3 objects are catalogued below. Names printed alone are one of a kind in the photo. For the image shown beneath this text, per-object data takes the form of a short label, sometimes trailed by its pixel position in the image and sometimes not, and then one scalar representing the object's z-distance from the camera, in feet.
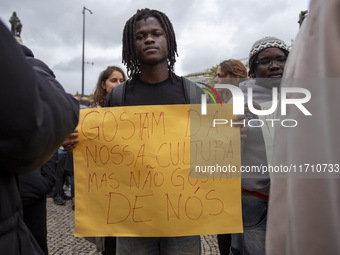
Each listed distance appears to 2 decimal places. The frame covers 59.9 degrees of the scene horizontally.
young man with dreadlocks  5.89
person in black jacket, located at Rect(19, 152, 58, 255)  6.61
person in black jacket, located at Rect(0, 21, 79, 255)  2.18
